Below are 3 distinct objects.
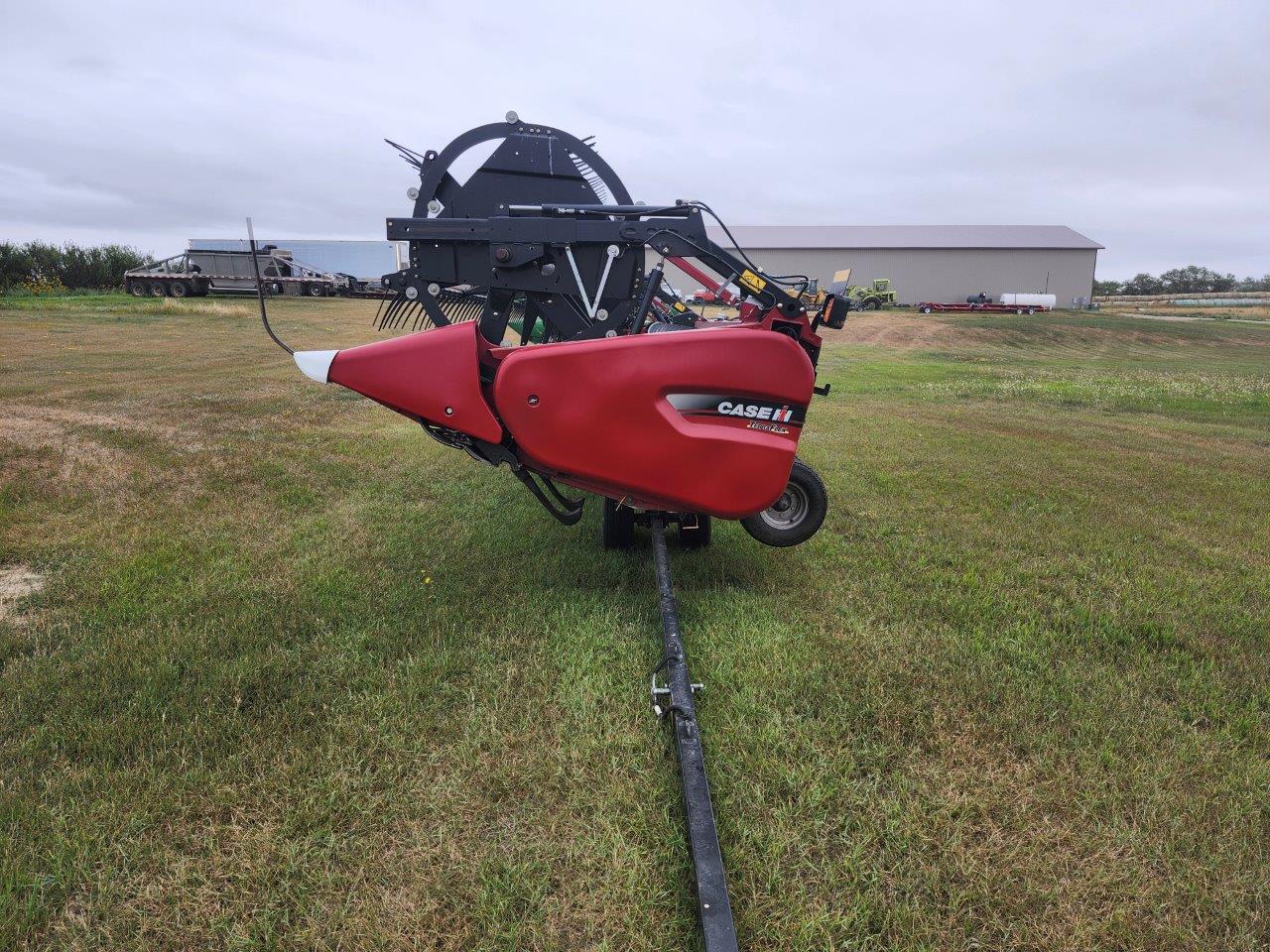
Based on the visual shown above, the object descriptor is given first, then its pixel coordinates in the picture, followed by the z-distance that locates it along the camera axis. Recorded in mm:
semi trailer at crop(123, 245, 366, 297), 29250
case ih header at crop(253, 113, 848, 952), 2957
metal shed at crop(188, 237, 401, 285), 44969
